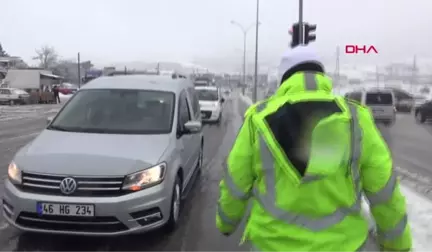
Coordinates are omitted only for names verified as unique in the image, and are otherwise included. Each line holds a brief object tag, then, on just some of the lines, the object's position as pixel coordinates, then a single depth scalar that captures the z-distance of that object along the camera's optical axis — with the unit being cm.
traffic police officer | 187
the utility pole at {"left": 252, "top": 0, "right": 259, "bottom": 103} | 4431
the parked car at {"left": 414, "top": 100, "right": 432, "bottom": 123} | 2772
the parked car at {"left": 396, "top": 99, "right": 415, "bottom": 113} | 4246
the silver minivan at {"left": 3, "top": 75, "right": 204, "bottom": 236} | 459
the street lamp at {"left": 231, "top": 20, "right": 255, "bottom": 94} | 6857
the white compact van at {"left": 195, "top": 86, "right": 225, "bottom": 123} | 2192
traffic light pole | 1922
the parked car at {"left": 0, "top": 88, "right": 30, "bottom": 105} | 4400
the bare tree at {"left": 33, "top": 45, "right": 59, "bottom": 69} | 12100
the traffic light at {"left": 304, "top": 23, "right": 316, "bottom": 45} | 1919
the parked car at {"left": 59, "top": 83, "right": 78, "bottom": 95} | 7119
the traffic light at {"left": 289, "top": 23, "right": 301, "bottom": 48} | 1941
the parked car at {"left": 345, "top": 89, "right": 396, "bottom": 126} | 2352
